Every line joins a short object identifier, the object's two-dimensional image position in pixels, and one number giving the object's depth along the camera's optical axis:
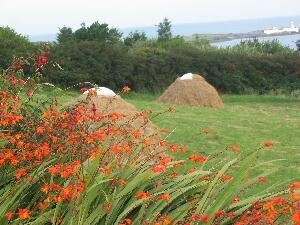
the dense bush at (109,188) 3.20
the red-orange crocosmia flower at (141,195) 3.25
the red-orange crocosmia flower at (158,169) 3.09
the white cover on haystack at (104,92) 8.41
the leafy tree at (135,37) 35.06
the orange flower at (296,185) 2.63
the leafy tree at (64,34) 30.13
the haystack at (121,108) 7.44
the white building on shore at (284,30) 133.25
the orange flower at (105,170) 3.32
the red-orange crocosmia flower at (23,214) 2.84
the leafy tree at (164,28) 42.53
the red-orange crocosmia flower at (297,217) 2.06
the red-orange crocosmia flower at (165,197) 3.05
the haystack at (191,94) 16.30
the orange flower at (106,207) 3.19
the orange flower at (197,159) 3.65
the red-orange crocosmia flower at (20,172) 3.33
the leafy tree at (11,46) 18.52
